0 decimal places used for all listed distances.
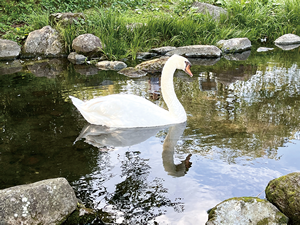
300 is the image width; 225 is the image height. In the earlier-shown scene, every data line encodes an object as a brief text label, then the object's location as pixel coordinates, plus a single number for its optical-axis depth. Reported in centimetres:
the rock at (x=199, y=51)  1145
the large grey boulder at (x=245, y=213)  295
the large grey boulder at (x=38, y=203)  288
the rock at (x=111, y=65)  998
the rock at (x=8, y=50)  1174
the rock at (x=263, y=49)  1241
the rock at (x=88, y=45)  1113
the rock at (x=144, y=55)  1163
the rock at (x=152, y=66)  941
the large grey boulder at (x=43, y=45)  1216
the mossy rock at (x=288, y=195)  298
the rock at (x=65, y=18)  1255
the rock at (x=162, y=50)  1176
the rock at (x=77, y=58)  1117
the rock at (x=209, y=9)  1445
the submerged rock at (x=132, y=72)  901
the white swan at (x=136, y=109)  507
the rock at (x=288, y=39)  1372
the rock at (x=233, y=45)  1223
